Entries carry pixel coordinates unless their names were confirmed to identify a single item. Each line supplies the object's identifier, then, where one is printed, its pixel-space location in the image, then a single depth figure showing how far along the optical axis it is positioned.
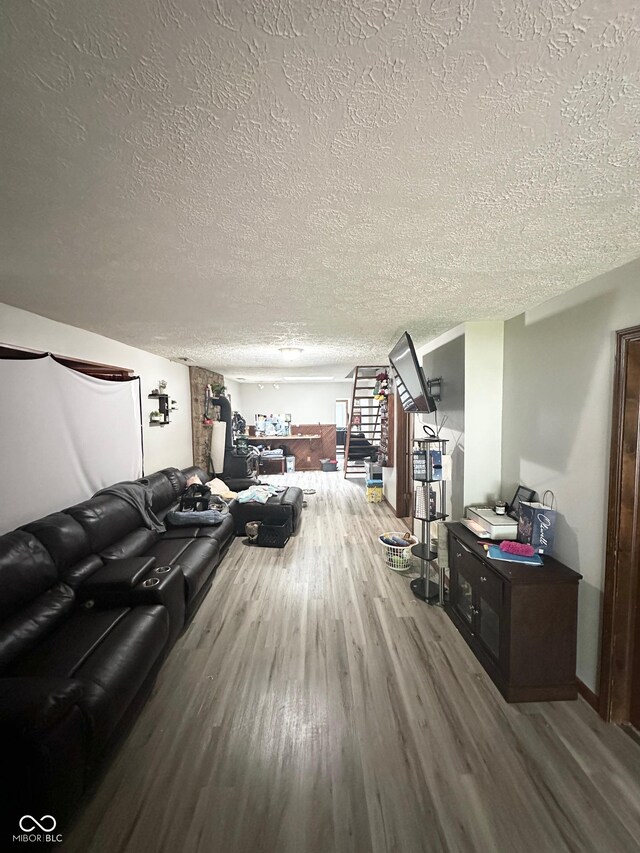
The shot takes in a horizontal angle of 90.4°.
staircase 6.95
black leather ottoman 4.21
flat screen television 2.46
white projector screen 2.16
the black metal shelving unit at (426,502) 2.66
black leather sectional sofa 1.12
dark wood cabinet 1.82
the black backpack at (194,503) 3.77
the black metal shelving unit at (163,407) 4.38
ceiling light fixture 4.09
